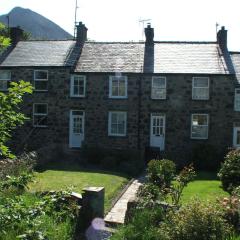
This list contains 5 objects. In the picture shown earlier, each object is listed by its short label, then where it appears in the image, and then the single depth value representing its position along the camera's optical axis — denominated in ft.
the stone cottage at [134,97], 69.14
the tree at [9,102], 16.40
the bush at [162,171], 43.34
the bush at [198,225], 20.00
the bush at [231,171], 44.95
